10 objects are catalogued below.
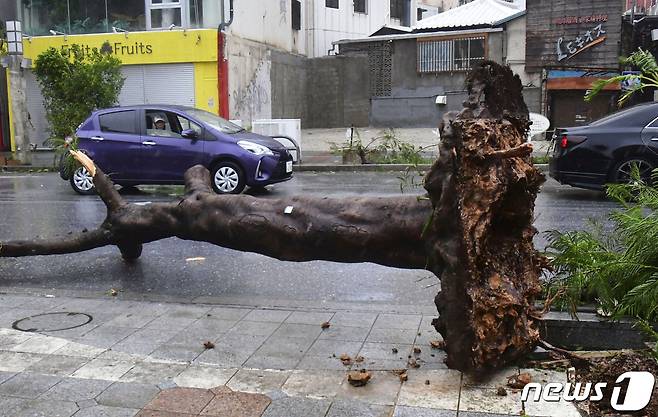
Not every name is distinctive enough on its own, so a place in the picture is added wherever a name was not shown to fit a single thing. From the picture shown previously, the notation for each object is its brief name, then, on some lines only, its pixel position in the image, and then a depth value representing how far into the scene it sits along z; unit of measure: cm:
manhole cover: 514
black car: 1078
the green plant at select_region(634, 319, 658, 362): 368
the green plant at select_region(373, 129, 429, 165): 1733
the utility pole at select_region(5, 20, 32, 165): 1988
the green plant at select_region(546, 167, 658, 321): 408
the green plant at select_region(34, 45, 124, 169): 1912
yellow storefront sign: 2361
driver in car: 1287
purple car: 1259
